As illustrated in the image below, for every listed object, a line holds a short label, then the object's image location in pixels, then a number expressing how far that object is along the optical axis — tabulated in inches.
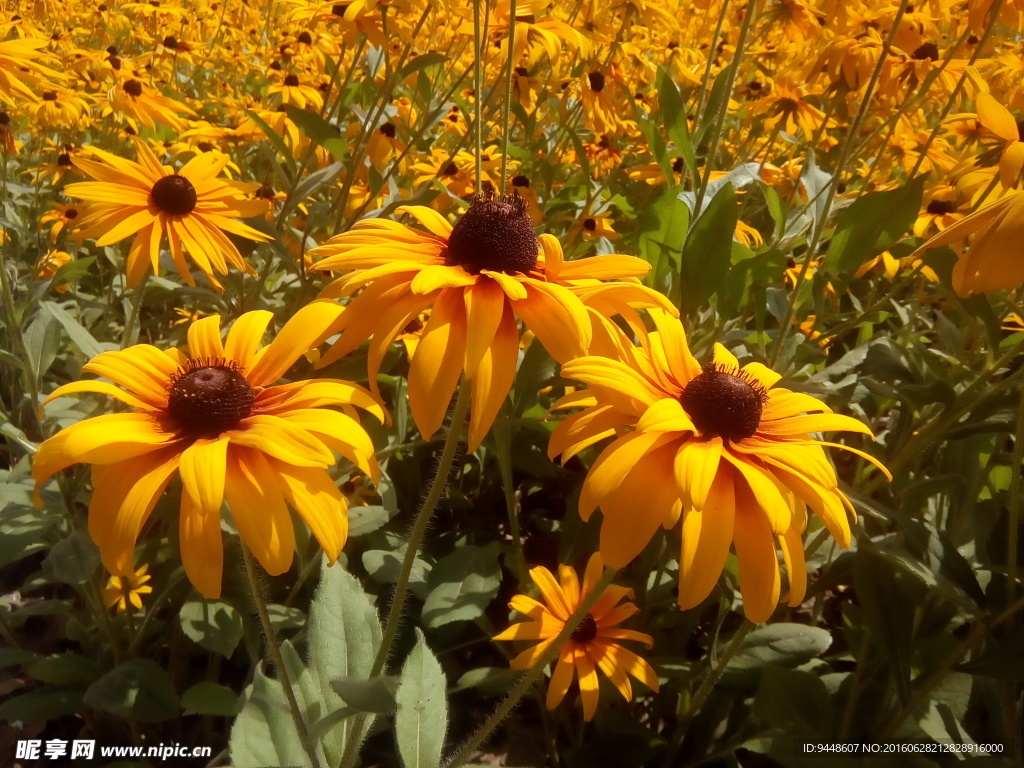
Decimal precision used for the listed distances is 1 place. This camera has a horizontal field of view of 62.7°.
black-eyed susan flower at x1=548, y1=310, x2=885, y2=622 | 6.5
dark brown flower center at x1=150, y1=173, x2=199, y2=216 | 13.5
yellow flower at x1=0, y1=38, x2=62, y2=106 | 12.4
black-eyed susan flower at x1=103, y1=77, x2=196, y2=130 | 20.9
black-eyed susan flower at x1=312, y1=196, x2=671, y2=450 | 6.8
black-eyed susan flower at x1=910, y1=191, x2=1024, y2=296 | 7.3
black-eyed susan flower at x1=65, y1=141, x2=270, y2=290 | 12.8
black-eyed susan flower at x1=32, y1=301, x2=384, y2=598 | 6.4
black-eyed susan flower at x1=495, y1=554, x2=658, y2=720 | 10.6
